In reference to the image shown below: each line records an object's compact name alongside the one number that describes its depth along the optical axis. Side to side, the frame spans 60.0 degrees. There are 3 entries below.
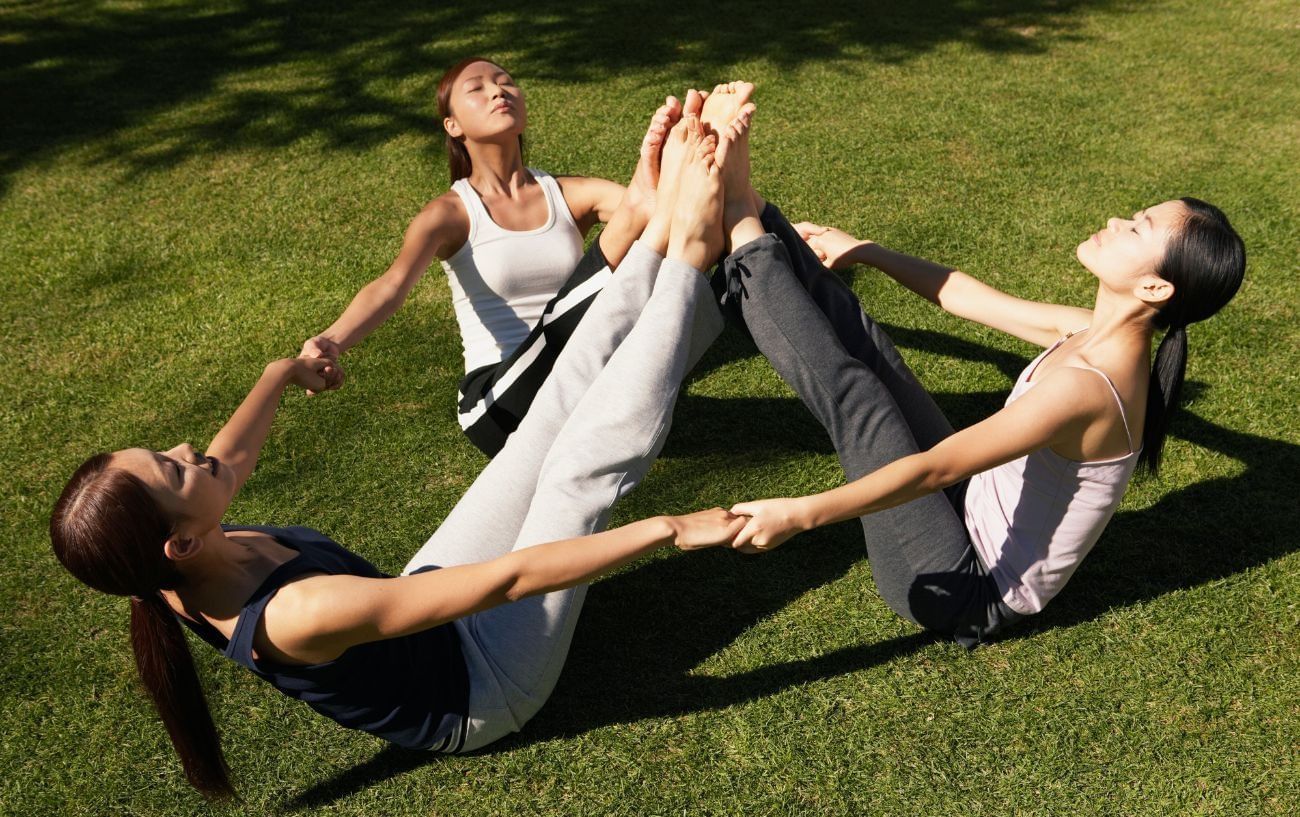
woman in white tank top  3.66
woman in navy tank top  2.29
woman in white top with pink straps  2.61
